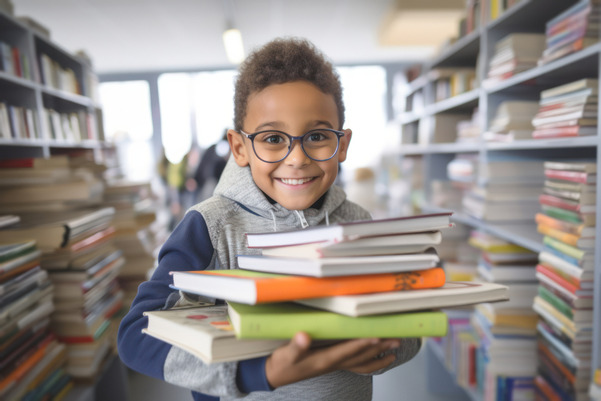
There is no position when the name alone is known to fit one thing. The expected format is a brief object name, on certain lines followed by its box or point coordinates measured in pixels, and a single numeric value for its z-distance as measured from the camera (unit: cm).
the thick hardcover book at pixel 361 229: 55
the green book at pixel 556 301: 130
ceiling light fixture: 494
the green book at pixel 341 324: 53
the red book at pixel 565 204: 121
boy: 72
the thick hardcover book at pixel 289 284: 53
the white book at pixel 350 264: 53
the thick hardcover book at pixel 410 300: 53
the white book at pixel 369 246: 55
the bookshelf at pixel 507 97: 127
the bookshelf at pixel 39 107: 197
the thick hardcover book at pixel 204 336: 54
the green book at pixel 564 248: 121
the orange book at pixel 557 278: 125
